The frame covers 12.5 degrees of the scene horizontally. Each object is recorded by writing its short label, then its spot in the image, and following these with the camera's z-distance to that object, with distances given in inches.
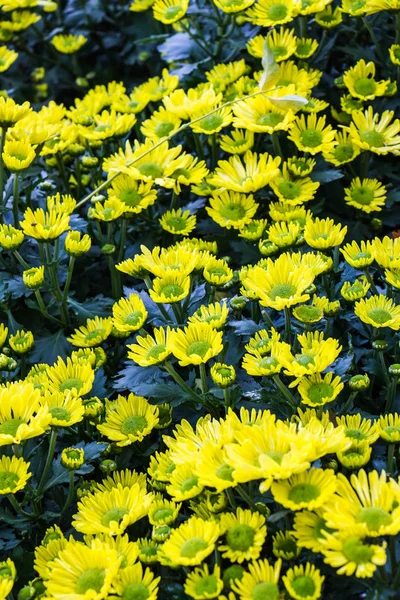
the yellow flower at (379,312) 59.9
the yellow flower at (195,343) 58.6
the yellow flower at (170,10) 73.2
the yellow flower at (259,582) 53.4
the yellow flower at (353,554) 52.6
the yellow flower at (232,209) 67.3
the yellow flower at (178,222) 67.6
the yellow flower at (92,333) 63.9
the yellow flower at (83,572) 54.0
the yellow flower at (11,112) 65.5
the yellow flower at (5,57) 74.4
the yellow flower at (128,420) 60.1
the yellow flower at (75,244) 64.4
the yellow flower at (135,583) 54.2
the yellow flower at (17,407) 57.5
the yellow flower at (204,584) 53.7
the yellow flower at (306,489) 53.6
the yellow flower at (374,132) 68.1
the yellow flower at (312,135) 68.2
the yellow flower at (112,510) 56.4
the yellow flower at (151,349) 59.5
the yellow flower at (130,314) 61.4
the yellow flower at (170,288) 60.9
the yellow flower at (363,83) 69.9
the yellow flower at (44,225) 63.6
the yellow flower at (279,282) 59.2
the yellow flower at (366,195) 68.1
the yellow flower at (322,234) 62.6
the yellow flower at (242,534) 54.2
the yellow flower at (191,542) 53.8
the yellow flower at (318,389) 57.7
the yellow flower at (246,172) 66.7
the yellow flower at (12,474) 57.0
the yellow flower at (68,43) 83.2
